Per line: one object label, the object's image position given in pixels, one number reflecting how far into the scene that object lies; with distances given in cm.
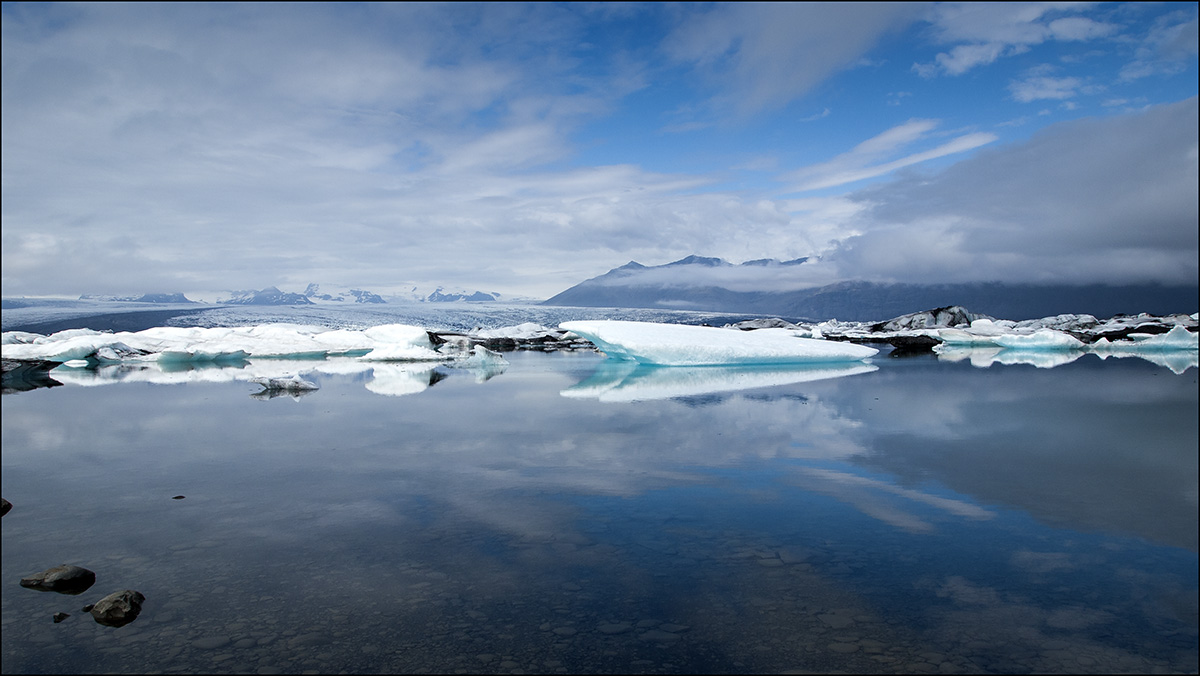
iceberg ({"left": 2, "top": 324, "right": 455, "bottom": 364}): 1864
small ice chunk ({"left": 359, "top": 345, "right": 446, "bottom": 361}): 1978
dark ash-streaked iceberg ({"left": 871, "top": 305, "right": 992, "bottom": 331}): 3619
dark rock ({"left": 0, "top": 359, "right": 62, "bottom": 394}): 1229
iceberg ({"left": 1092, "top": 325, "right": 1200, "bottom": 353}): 2277
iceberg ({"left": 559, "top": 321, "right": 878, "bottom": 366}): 1498
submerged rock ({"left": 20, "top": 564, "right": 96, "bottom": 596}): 255
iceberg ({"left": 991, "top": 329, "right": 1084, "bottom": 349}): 2409
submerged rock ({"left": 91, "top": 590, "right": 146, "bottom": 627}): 228
